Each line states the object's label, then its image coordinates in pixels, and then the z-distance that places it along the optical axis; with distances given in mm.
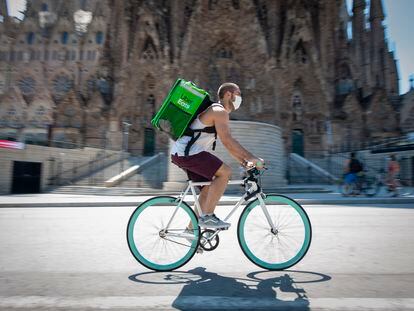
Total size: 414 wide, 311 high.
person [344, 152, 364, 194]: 12742
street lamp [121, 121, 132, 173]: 33816
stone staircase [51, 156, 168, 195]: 18223
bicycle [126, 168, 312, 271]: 3037
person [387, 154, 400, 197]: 12289
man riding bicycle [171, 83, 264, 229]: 2998
